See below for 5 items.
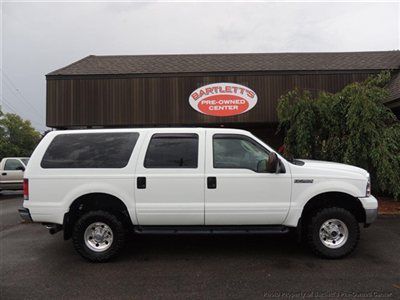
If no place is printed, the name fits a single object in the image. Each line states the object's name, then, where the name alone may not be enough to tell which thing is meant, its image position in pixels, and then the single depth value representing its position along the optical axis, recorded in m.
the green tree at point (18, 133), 61.82
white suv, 5.60
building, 14.99
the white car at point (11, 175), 15.30
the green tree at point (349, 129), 9.55
